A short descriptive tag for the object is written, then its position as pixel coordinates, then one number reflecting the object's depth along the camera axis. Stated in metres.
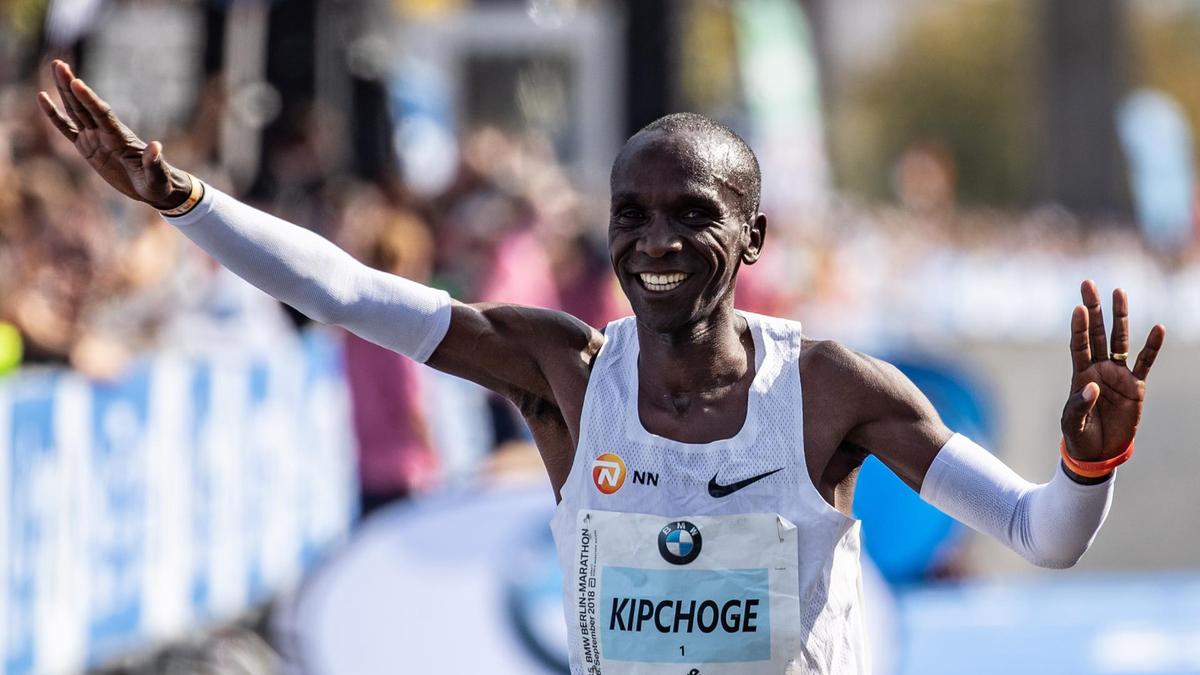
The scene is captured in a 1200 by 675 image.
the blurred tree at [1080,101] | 81.94
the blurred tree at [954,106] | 160.50
